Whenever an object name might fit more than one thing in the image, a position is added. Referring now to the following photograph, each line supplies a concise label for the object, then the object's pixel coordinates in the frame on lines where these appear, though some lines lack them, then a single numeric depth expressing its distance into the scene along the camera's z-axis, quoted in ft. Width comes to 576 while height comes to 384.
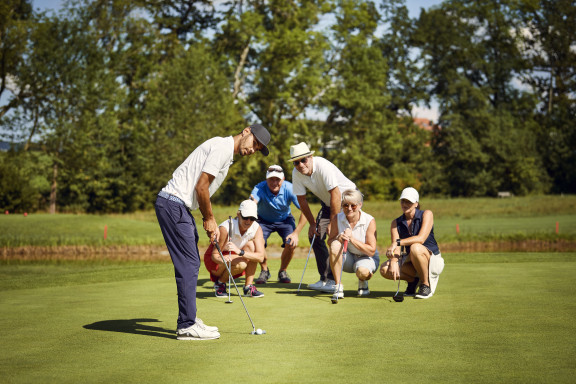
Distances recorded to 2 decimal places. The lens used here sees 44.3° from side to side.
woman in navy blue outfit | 27.61
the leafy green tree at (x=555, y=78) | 187.01
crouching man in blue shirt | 35.09
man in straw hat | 29.68
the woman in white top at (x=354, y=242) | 28.22
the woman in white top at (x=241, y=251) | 29.01
